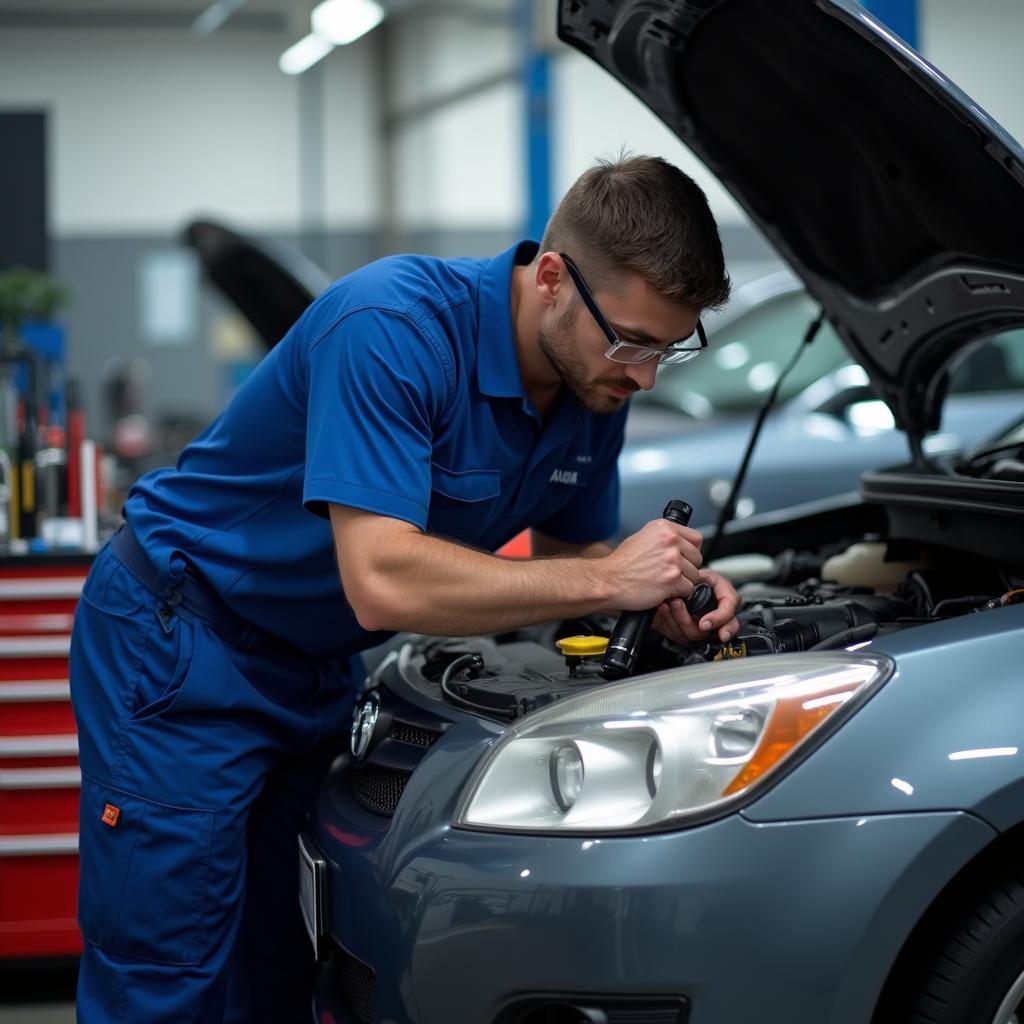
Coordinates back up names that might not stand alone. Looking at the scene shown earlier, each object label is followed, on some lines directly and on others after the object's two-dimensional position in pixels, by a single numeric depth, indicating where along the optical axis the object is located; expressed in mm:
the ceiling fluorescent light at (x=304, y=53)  11266
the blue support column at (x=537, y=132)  7379
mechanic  1615
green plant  3918
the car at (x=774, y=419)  4453
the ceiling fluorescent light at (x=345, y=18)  9031
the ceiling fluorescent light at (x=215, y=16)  12208
